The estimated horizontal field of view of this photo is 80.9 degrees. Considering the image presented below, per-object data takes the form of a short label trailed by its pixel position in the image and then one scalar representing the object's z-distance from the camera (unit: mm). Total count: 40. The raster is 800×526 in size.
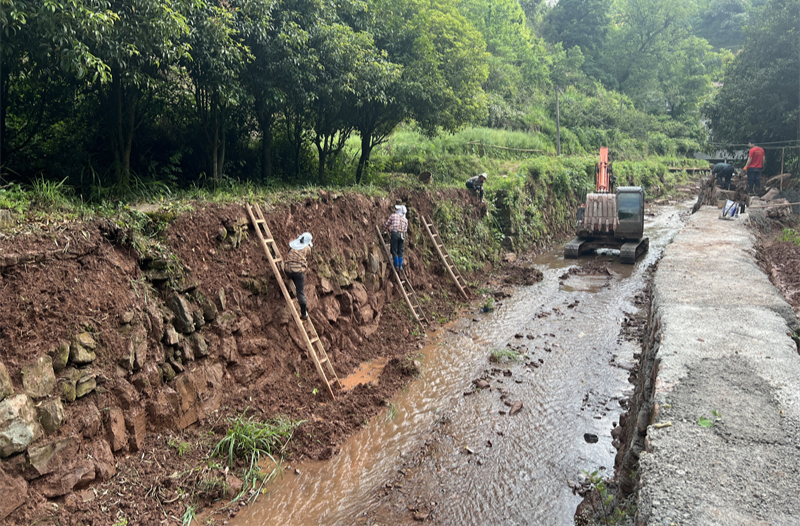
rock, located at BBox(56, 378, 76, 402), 4730
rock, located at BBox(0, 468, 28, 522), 4059
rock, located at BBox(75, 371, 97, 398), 4895
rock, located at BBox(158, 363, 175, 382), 5861
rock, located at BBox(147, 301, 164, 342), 5852
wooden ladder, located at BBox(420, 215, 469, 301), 13125
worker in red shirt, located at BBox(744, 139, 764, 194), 22575
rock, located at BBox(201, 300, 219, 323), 6656
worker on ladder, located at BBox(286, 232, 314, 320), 7730
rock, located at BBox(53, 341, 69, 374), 4773
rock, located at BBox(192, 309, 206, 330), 6469
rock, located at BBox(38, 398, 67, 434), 4516
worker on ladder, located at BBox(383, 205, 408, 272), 11039
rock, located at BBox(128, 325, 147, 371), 5488
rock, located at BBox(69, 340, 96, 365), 4926
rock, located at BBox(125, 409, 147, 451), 5312
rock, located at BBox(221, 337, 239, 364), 6738
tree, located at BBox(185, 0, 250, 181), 8281
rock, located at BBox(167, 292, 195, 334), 6238
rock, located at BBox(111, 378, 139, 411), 5254
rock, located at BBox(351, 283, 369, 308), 9791
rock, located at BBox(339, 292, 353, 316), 9445
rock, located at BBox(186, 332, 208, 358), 6340
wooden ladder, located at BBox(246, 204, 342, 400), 7594
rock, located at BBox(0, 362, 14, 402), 4227
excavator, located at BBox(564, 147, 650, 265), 16797
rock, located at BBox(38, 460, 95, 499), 4441
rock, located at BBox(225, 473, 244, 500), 5438
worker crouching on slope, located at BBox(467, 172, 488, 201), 17203
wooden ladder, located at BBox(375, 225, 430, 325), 11062
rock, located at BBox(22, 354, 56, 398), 4488
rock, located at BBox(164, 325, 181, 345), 5991
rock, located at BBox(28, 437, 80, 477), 4371
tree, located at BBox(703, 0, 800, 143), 21531
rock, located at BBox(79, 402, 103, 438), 4840
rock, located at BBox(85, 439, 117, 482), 4840
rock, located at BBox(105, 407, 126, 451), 5070
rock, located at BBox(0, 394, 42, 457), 4160
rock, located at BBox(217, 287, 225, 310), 6903
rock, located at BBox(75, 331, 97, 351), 5015
